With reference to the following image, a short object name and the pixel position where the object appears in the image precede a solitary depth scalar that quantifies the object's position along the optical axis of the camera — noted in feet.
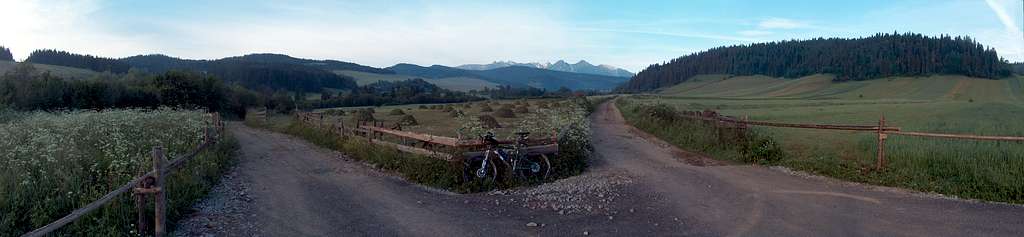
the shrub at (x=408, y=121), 103.35
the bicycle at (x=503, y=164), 38.81
